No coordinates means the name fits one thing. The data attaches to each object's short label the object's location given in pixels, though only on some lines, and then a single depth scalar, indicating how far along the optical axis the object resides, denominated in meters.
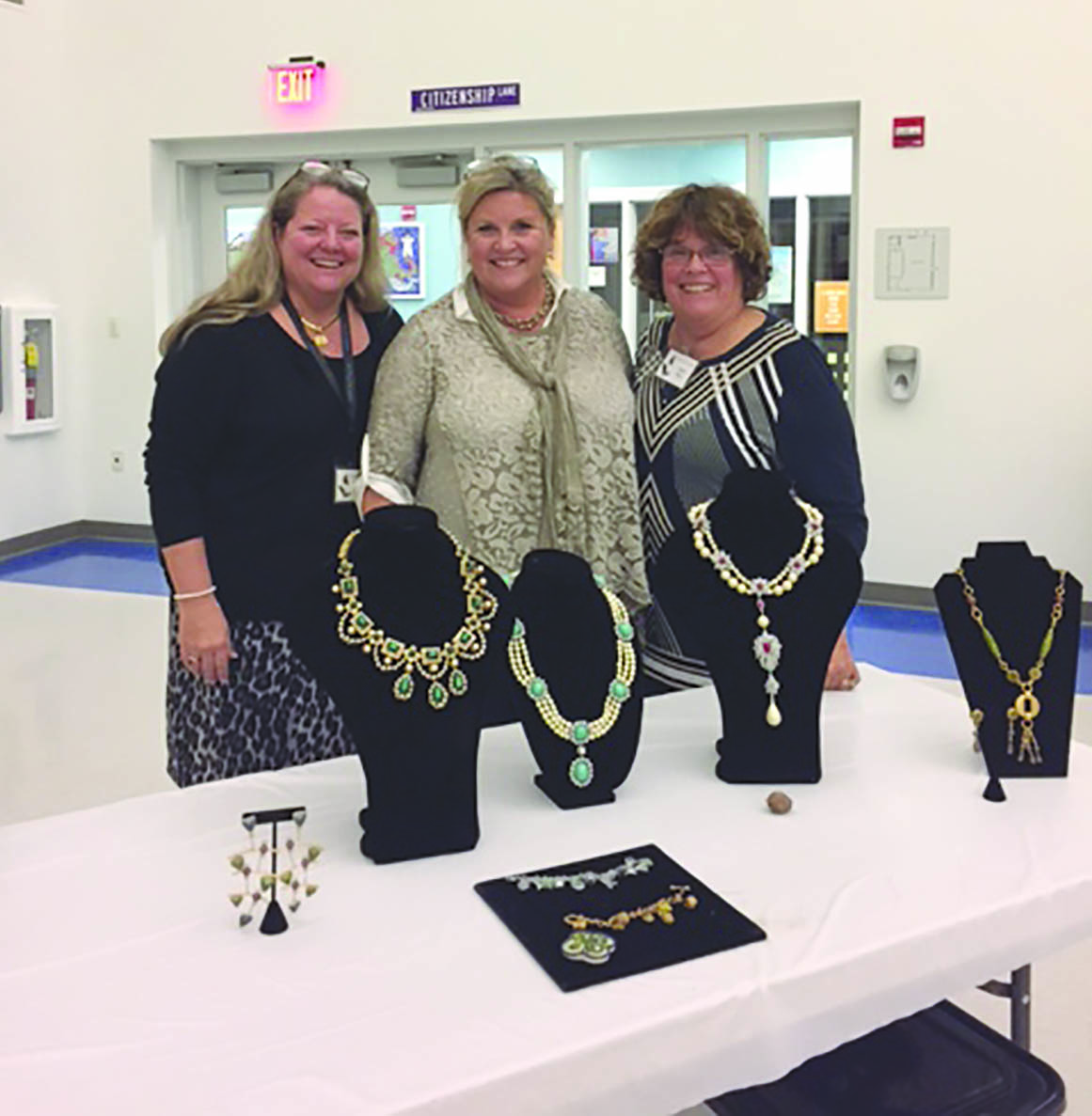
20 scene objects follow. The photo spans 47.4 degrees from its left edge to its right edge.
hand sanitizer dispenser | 5.07
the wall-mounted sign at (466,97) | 5.57
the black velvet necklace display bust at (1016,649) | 1.57
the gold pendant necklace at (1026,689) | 1.57
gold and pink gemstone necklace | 1.55
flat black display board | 1.13
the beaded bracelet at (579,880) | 1.28
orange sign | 5.48
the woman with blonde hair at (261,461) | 1.97
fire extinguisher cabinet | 6.20
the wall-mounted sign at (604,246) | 5.87
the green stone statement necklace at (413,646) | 1.34
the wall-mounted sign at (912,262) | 4.98
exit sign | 5.87
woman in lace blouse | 1.95
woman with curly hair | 1.92
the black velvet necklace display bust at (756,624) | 1.56
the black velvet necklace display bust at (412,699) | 1.34
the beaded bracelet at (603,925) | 1.15
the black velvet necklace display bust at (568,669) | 1.49
